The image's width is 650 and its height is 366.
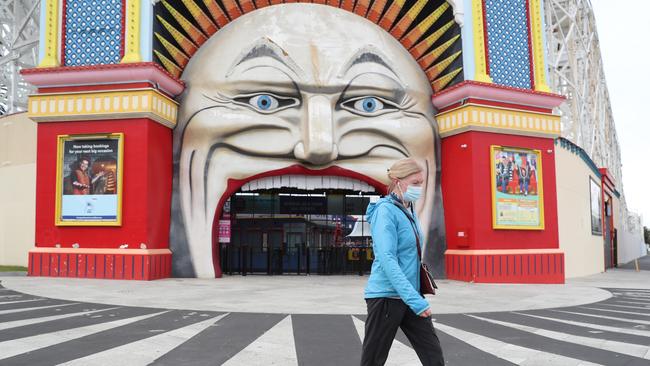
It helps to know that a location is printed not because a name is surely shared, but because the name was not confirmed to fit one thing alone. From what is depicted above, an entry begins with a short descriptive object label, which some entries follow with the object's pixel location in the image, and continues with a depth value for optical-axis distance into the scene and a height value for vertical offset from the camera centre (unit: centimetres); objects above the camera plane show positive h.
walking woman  356 -42
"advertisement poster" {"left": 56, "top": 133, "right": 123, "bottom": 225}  1502 +132
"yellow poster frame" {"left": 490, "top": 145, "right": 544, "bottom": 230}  1631 +113
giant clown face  1617 +335
